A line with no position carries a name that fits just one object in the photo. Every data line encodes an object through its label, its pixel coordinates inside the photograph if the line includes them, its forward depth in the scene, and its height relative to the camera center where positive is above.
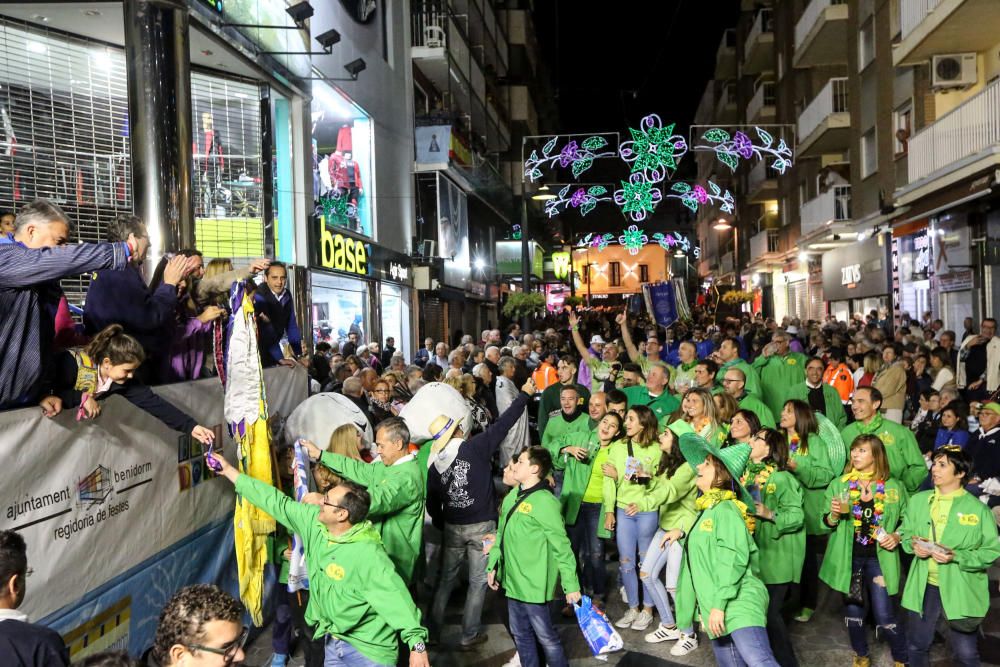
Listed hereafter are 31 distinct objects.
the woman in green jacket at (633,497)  6.84 -1.43
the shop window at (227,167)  13.45 +2.69
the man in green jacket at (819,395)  9.83 -0.99
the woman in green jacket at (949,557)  5.34 -1.57
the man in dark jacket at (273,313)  7.00 +0.16
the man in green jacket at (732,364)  10.49 -0.61
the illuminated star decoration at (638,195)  23.94 +3.67
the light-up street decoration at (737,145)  20.25 +4.13
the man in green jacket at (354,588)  4.35 -1.34
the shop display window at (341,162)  16.94 +3.60
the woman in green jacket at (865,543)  5.98 -1.65
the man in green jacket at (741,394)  8.62 -0.85
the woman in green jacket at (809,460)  6.75 -1.17
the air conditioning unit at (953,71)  18.66 +5.19
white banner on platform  4.01 -0.82
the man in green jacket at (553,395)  9.59 -0.84
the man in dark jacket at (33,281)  3.95 +0.28
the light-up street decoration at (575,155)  21.39 +4.30
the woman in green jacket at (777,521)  6.02 -1.47
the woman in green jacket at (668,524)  6.73 -1.68
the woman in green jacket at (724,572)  4.81 -1.48
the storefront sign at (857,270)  24.69 +1.30
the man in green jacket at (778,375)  11.28 -0.83
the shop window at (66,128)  10.30 +2.68
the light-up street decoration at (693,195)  23.39 +3.50
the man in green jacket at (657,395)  9.17 -0.85
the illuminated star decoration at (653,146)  20.48 +4.18
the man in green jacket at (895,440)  7.07 -1.09
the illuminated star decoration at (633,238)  35.22 +3.36
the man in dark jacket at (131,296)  4.96 +0.24
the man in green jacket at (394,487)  5.63 -1.06
